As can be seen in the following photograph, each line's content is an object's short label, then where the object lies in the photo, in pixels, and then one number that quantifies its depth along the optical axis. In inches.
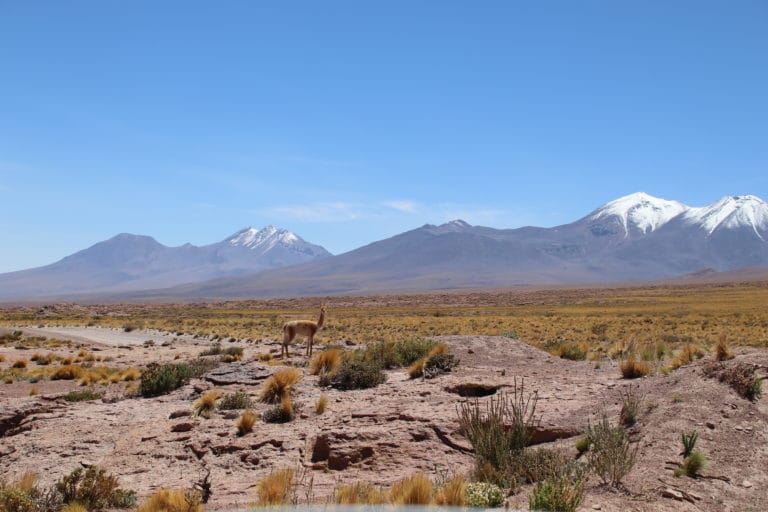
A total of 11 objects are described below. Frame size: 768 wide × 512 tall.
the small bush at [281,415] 488.4
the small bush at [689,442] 331.6
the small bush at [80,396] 608.1
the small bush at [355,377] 603.5
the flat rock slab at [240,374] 651.5
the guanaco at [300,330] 863.1
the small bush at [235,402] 534.0
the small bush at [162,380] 633.6
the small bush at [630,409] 392.7
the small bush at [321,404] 504.1
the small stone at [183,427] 472.7
